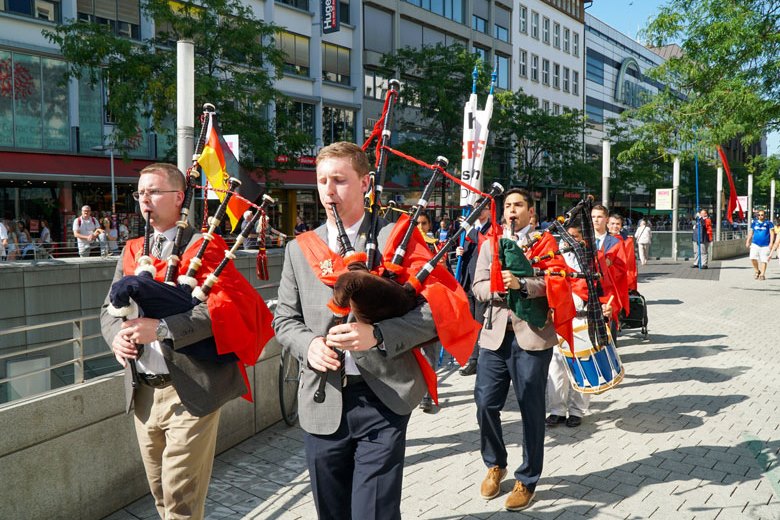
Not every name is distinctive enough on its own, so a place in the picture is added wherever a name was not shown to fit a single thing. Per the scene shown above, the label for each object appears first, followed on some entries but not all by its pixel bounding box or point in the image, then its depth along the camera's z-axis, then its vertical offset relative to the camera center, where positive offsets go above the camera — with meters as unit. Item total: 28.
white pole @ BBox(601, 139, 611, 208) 14.75 +1.23
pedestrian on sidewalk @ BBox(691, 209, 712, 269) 23.64 -0.56
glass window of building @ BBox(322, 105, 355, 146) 34.00 +4.97
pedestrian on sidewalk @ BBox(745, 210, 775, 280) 19.53 -0.63
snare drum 6.13 -1.35
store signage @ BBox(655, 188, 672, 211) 24.25 +0.82
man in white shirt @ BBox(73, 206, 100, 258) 15.89 -0.16
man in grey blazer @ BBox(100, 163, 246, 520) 3.18 -0.84
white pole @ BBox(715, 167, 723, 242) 27.92 +0.82
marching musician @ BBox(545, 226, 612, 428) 6.27 -1.66
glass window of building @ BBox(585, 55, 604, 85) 63.31 +14.40
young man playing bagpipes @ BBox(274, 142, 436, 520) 2.62 -0.66
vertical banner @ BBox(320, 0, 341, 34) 32.69 +10.01
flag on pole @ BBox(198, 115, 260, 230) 6.11 +0.53
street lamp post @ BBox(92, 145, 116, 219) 20.80 +2.29
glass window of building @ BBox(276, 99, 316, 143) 32.19 +5.18
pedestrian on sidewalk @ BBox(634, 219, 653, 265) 24.23 -0.66
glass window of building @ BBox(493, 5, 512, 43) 47.72 +14.20
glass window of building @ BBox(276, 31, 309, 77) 31.50 +8.22
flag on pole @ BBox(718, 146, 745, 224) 24.15 +0.65
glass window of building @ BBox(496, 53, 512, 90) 47.88 +10.81
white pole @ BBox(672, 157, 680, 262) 23.85 +1.25
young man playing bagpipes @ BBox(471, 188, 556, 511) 4.42 -1.04
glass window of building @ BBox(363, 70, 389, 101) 36.38 +7.43
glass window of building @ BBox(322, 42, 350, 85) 34.19 +8.13
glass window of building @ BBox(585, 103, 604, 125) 63.47 +10.30
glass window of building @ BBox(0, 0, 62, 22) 21.94 +7.08
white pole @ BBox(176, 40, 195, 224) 6.13 +1.10
